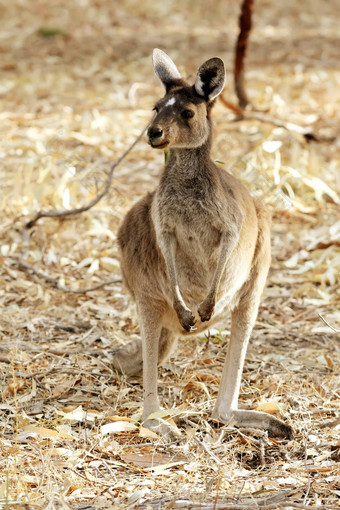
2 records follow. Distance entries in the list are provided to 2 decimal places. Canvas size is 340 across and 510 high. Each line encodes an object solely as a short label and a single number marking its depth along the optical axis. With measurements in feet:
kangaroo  20.40
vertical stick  45.73
